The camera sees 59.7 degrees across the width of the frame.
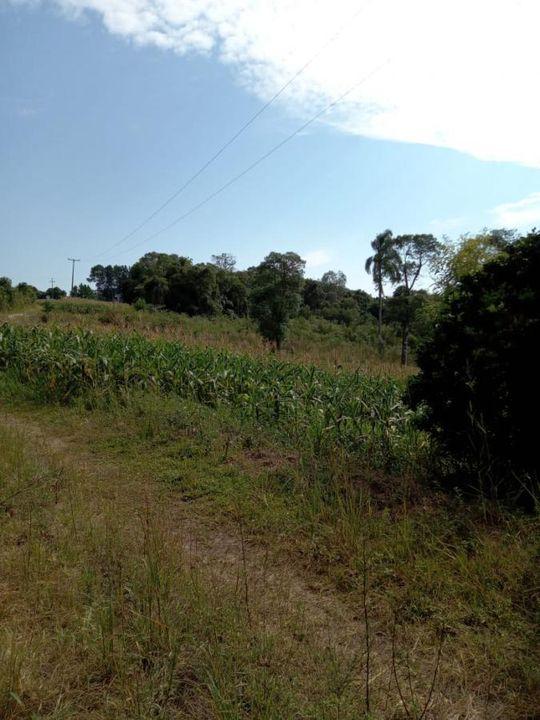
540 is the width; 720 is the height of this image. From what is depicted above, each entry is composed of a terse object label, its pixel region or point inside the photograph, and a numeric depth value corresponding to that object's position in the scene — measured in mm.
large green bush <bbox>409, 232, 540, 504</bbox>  3723
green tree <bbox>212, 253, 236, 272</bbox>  69000
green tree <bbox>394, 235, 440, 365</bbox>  39031
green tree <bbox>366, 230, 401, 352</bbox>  40875
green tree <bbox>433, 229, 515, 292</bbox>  25047
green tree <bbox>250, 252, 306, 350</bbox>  30484
